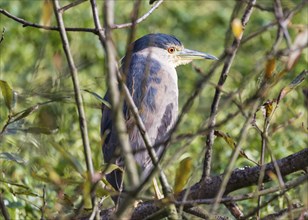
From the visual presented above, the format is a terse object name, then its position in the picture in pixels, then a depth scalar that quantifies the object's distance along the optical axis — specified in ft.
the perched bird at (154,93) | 30.17
